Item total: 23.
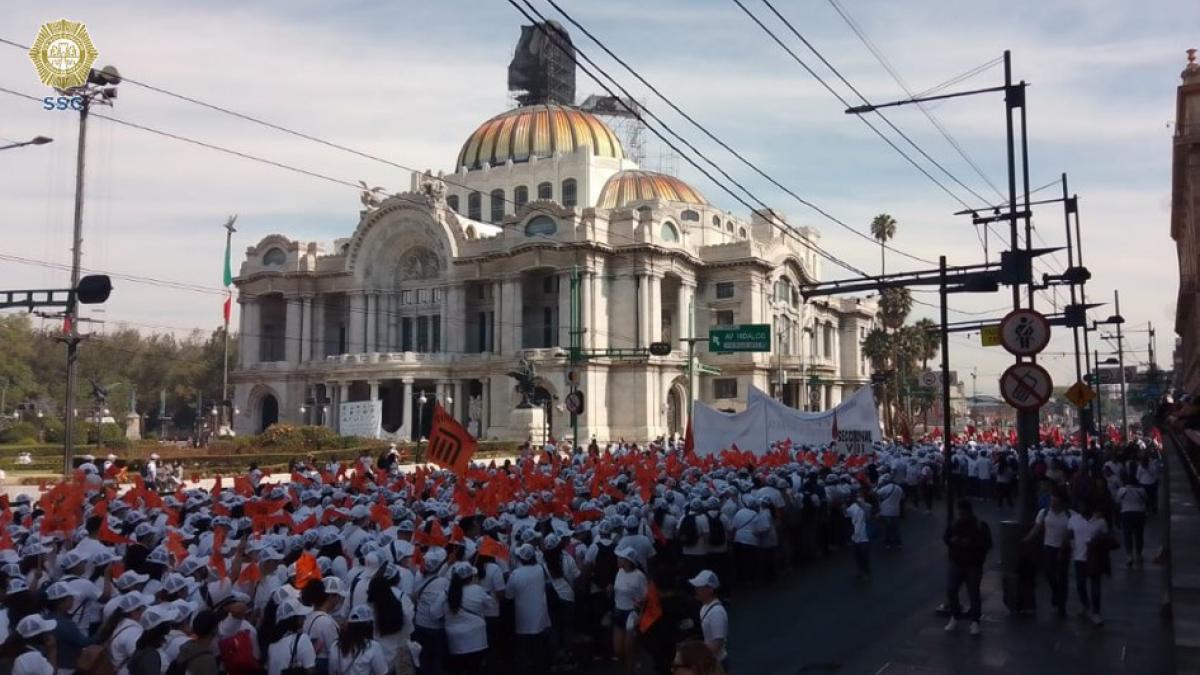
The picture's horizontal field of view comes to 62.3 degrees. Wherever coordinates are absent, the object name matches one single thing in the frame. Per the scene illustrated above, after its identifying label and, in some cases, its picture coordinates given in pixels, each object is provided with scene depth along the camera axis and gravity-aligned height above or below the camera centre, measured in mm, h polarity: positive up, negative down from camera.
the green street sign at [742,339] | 40625 +3263
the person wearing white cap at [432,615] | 8906 -1753
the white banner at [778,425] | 28828 -222
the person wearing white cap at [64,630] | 7031 -1496
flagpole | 64125 +10104
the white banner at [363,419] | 53812 +16
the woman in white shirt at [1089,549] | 12219 -1645
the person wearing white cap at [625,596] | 9344 -1689
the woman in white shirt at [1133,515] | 15453 -1559
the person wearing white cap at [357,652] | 6664 -1566
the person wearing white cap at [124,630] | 6500 -1398
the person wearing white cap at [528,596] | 9719 -1736
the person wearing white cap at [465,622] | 8719 -1785
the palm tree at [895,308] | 76750 +8498
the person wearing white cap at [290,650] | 6504 -1512
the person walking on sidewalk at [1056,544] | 12719 -1629
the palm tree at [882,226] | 76625 +14767
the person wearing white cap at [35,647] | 5824 -1371
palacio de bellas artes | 62094 +8279
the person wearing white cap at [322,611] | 6965 -1375
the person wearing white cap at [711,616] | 7133 -1432
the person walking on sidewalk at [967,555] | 11820 -1650
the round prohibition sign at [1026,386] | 12180 +384
